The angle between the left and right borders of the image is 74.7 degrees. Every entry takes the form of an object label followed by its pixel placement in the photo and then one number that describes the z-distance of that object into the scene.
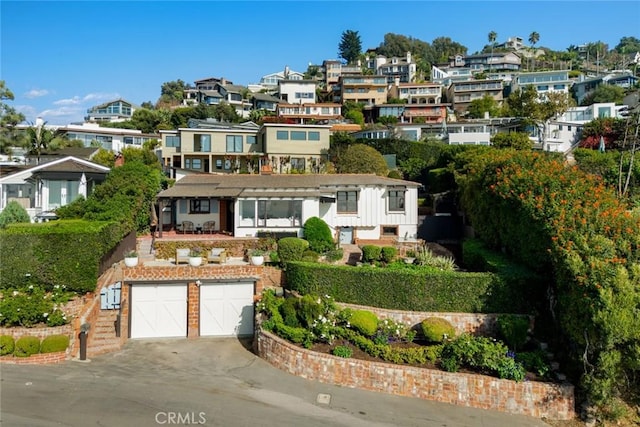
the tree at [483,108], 70.62
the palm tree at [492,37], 151.88
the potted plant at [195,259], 17.53
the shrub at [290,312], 15.30
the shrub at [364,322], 14.61
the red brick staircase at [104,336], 15.30
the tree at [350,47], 137.25
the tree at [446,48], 153.75
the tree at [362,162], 35.12
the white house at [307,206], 23.89
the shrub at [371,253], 20.08
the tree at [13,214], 20.05
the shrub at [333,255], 20.91
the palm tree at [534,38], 153.00
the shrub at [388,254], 20.12
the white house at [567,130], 48.91
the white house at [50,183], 25.98
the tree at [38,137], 37.28
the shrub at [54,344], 14.20
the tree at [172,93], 105.75
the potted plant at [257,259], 18.27
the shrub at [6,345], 13.96
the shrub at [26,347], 13.93
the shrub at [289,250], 19.06
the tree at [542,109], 47.94
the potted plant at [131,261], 17.44
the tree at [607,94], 71.44
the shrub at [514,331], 13.97
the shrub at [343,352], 13.79
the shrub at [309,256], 19.43
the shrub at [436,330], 14.31
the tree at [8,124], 30.20
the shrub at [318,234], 21.88
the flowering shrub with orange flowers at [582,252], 11.21
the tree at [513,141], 37.59
